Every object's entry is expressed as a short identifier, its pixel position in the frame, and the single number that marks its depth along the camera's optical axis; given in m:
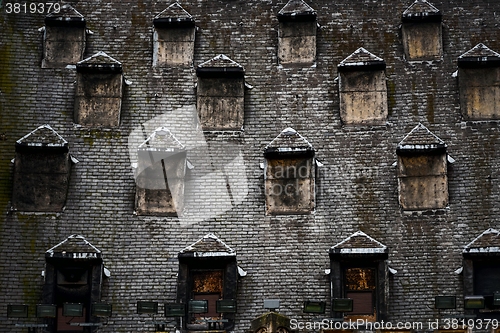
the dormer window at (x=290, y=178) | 37.94
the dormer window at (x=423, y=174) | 37.69
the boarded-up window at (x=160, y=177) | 38.09
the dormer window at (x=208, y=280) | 35.53
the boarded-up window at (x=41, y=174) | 37.88
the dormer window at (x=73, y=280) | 35.81
